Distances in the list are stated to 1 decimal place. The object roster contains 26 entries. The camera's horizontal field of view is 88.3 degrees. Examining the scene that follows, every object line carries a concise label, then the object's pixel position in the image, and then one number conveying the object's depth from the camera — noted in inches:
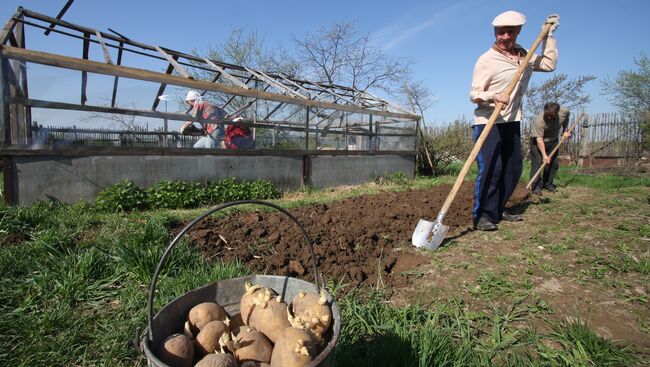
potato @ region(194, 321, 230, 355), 47.5
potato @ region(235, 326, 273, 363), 45.6
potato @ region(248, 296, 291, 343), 50.4
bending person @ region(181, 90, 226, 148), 255.3
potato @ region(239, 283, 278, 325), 52.7
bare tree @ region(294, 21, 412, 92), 863.7
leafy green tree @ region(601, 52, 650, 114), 770.8
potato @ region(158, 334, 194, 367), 42.9
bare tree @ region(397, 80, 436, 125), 965.2
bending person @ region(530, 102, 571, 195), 244.1
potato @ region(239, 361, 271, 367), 44.1
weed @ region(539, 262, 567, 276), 103.8
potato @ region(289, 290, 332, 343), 48.2
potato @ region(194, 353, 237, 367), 40.1
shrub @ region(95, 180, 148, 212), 191.9
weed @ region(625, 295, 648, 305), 85.2
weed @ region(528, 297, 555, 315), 81.7
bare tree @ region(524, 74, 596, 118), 705.6
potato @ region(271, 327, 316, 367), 40.5
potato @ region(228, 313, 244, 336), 55.7
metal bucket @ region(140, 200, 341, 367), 43.1
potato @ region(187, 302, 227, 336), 51.3
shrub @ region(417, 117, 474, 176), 431.5
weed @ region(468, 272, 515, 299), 90.7
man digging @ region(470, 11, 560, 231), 138.3
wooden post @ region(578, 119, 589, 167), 515.2
